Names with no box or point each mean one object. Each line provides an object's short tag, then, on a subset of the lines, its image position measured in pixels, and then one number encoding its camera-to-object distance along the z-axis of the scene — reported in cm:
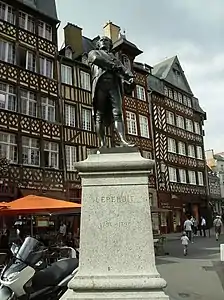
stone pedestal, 418
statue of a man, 533
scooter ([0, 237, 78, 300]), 432
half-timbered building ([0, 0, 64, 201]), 1898
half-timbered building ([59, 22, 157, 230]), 2220
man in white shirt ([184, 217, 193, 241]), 1857
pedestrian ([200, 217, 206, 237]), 2512
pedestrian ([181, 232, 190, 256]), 1449
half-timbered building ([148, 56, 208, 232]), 2894
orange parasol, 981
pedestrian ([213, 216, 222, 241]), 2128
